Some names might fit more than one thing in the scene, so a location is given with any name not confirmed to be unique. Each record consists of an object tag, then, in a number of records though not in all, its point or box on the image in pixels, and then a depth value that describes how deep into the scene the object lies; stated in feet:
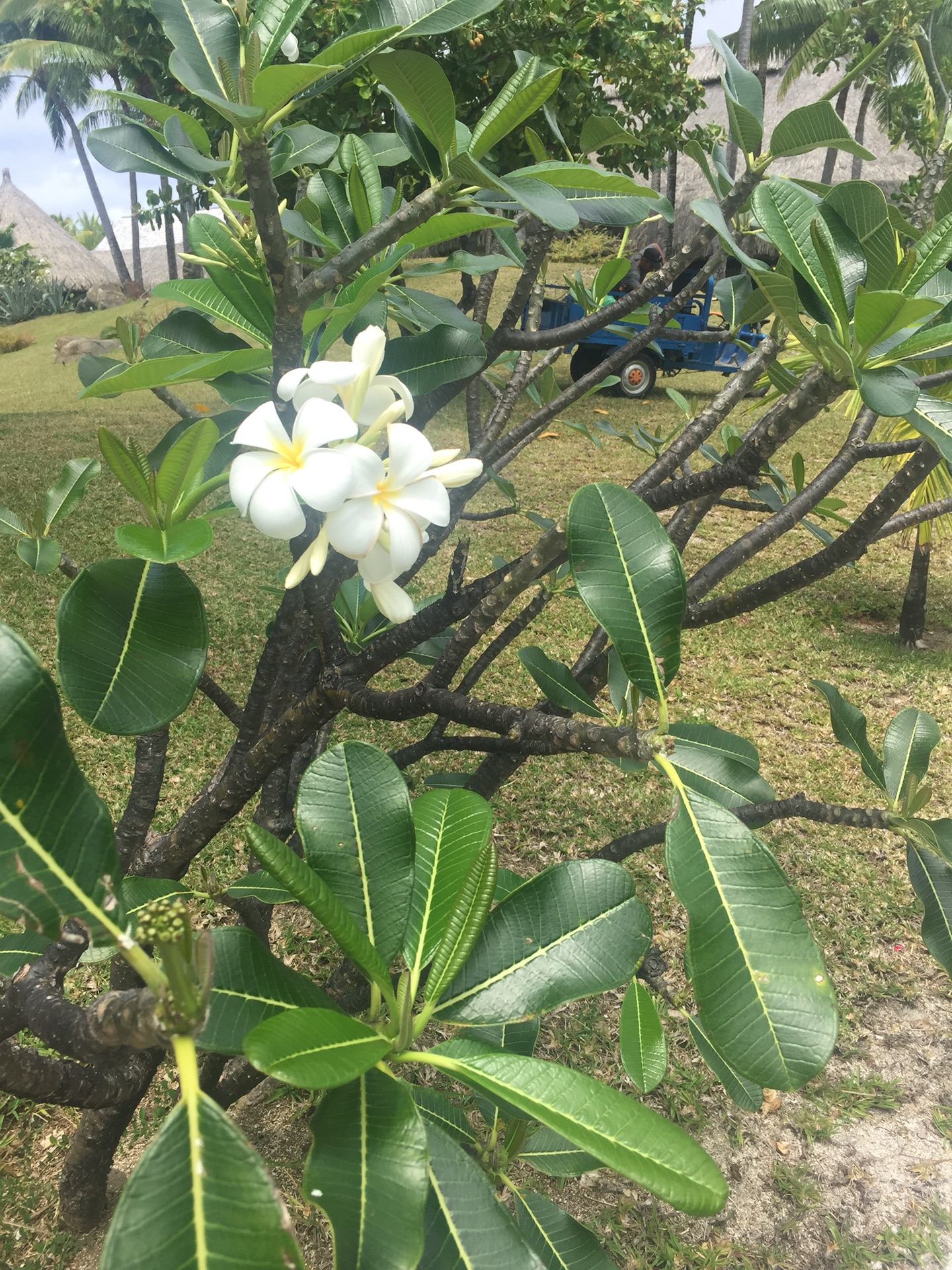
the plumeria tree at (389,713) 1.28
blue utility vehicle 22.93
